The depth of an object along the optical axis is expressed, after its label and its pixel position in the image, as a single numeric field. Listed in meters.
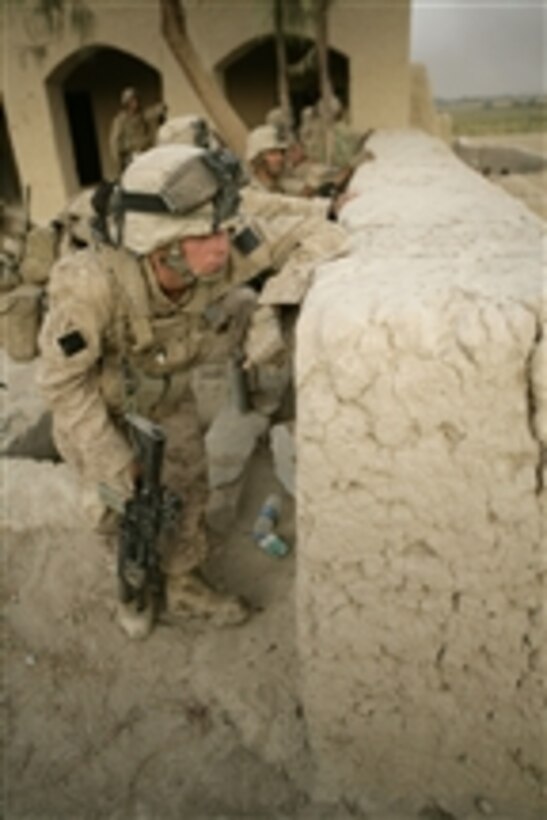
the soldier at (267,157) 4.21
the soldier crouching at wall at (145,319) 1.68
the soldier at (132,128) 7.21
